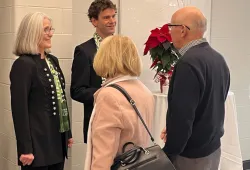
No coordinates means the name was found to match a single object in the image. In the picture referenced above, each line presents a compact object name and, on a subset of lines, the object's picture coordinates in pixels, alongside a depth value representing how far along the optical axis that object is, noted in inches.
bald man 74.2
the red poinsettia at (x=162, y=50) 114.2
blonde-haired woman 68.7
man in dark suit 101.7
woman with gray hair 86.4
